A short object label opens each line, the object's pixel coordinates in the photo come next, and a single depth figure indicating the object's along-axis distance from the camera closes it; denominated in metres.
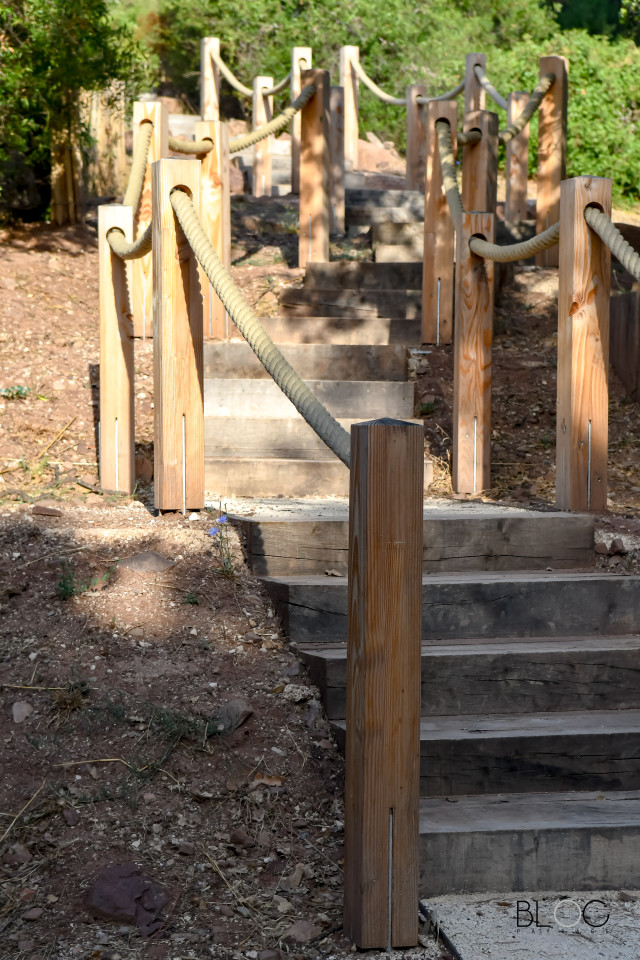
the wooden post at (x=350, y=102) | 11.83
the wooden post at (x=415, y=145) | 10.50
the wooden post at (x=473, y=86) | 9.51
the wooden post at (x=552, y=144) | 7.86
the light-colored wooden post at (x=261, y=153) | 11.26
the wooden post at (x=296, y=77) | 10.59
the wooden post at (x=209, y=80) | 11.81
